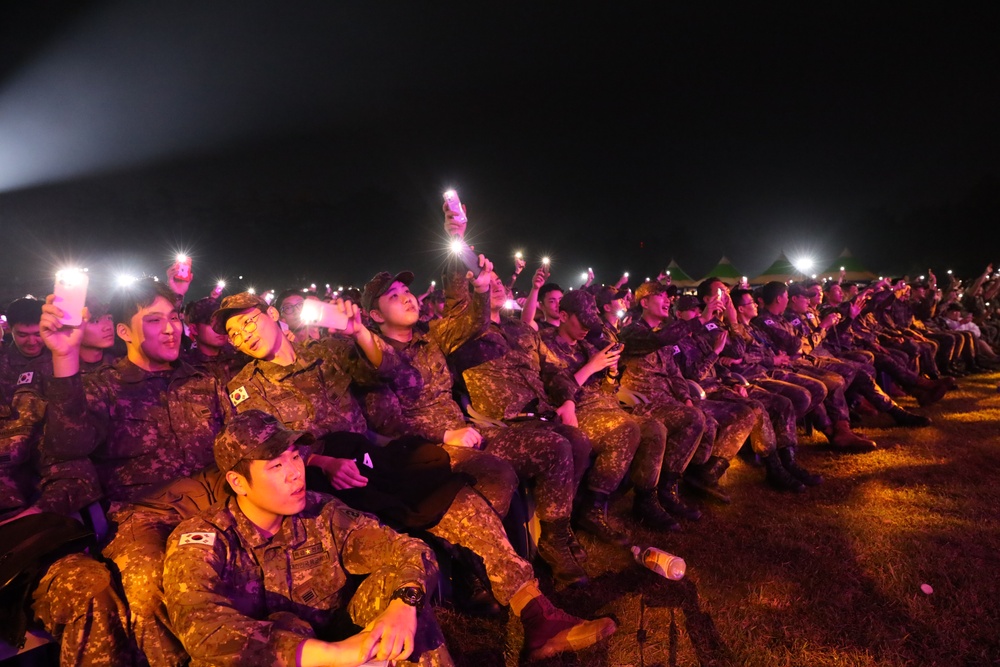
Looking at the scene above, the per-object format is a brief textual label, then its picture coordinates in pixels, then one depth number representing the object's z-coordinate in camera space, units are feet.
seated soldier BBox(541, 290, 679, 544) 14.01
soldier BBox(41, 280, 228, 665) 7.79
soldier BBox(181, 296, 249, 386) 12.68
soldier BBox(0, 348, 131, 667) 7.12
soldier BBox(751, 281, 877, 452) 21.41
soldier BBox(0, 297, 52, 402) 13.00
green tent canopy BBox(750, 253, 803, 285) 93.09
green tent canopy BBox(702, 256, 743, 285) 94.45
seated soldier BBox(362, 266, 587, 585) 11.89
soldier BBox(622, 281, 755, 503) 17.30
